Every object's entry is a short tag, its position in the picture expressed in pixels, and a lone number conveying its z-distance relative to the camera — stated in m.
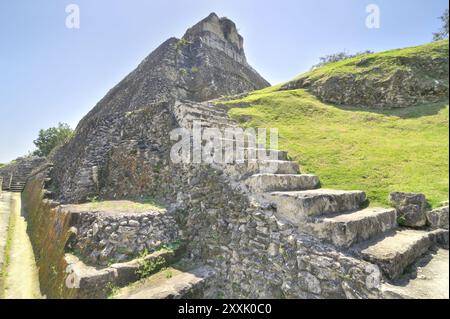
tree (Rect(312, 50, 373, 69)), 29.24
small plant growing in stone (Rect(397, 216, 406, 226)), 3.43
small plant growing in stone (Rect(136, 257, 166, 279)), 3.71
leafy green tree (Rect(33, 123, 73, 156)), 28.89
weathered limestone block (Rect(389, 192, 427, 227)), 3.28
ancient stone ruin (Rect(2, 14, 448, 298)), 2.85
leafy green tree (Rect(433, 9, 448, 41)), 19.10
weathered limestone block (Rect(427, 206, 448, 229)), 3.11
